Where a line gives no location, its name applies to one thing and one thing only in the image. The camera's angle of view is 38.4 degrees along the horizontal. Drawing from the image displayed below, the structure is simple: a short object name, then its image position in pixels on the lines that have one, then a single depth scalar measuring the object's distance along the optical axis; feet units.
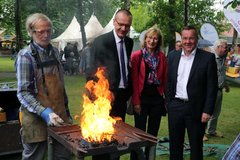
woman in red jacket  14.87
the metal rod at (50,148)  10.80
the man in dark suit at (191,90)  13.97
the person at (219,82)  22.04
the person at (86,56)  13.90
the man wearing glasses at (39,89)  10.43
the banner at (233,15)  18.19
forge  9.24
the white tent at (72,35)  51.36
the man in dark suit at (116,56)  13.33
